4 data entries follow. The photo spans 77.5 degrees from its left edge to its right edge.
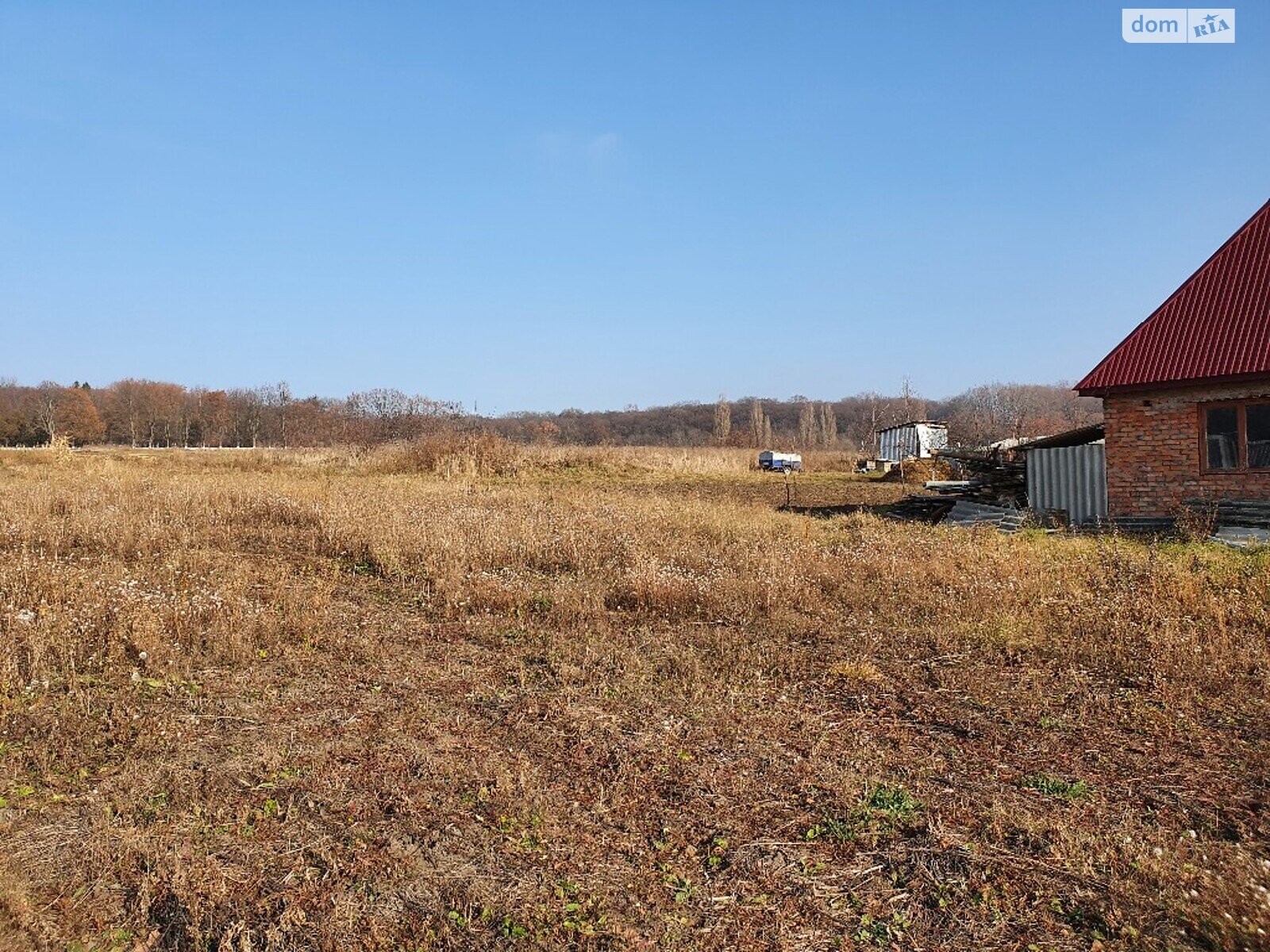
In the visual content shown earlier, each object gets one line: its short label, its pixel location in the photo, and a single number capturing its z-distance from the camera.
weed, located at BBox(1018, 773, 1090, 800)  4.32
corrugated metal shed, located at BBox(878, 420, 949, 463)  36.97
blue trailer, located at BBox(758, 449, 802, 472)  40.38
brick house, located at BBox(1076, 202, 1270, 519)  12.71
